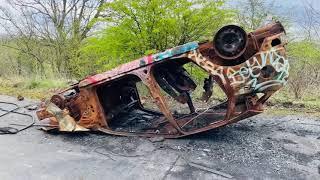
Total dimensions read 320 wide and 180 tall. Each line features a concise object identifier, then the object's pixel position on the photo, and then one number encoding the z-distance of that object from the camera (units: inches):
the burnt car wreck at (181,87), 134.1
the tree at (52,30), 470.7
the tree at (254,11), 384.5
